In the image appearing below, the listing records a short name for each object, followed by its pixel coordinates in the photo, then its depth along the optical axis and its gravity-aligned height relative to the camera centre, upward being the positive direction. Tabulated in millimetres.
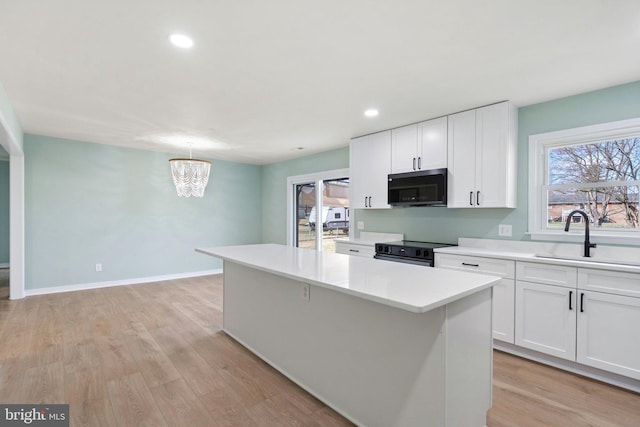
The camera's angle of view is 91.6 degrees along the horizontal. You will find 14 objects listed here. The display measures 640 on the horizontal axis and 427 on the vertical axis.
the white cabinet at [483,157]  2971 +536
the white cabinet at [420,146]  3422 +745
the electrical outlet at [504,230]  3154 -198
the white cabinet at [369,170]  3988 +542
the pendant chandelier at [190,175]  4206 +477
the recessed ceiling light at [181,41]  1924 +1071
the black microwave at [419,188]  3365 +254
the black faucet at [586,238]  2568 -225
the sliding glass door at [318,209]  5277 +16
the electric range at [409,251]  3211 -454
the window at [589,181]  2588 +271
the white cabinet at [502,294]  2699 -734
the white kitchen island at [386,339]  1454 -717
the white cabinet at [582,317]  2156 -805
